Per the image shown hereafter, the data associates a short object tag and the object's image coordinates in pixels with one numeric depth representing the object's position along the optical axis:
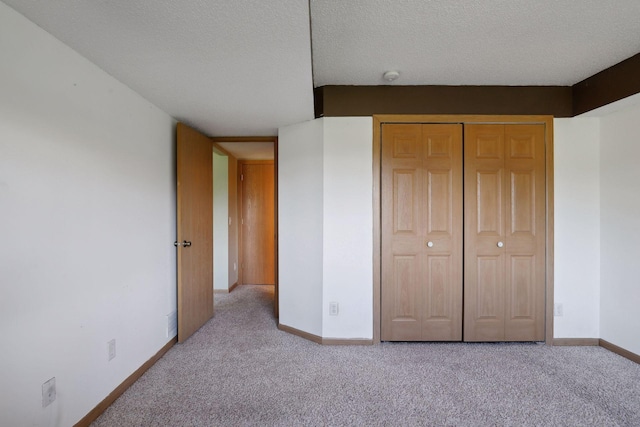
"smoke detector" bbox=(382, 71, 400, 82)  2.25
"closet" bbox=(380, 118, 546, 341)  2.51
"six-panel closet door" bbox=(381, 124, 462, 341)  2.52
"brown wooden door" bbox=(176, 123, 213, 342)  2.53
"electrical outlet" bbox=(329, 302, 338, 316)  2.53
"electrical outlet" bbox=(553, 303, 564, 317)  2.52
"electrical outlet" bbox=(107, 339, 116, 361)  1.76
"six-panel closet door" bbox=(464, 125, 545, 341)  2.51
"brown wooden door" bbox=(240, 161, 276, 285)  4.71
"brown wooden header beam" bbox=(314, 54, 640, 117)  2.51
